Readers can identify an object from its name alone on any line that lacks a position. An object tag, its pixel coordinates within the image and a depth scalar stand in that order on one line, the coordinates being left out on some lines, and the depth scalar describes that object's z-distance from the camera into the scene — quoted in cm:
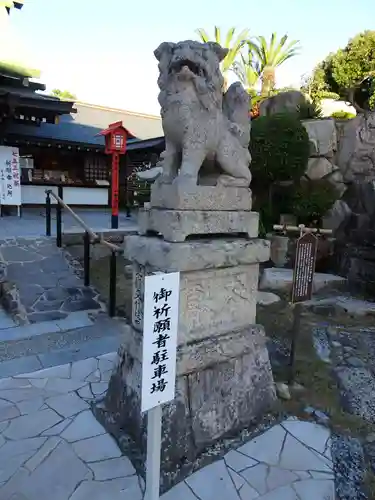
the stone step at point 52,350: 422
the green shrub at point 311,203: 984
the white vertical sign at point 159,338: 185
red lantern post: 1033
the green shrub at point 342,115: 1220
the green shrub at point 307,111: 1205
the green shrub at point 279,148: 978
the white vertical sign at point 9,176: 1096
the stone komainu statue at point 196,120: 281
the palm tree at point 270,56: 1844
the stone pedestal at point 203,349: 275
